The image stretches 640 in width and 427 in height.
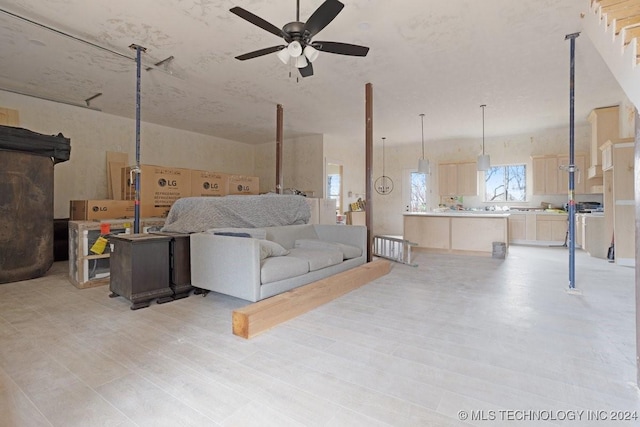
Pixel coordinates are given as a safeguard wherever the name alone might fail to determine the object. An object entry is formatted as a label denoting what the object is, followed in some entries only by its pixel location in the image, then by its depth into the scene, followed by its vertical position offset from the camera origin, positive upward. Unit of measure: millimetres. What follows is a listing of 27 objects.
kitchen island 5953 -400
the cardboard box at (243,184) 6141 +559
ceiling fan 2361 +1484
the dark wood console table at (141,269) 2944 -554
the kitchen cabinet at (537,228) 7305 -397
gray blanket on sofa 3512 -9
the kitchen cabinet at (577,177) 7324 +819
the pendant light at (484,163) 6496 +1019
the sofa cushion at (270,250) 3021 -388
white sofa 2752 -503
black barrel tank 3781 +139
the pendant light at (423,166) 6992 +1028
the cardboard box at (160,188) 4652 +392
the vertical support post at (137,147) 3785 +807
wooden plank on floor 2336 -800
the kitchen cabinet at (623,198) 5035 +205
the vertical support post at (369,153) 4758 +912
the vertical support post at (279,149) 5797 +1171
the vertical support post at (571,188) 3460 +267
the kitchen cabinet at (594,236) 5805 -476
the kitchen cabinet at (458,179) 8586 +919
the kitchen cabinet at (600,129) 6035 +1622
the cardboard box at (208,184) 5374 +523
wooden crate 3693 -516
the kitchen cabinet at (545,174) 7578 +907
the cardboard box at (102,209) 4426 +51
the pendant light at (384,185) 10180 +888
